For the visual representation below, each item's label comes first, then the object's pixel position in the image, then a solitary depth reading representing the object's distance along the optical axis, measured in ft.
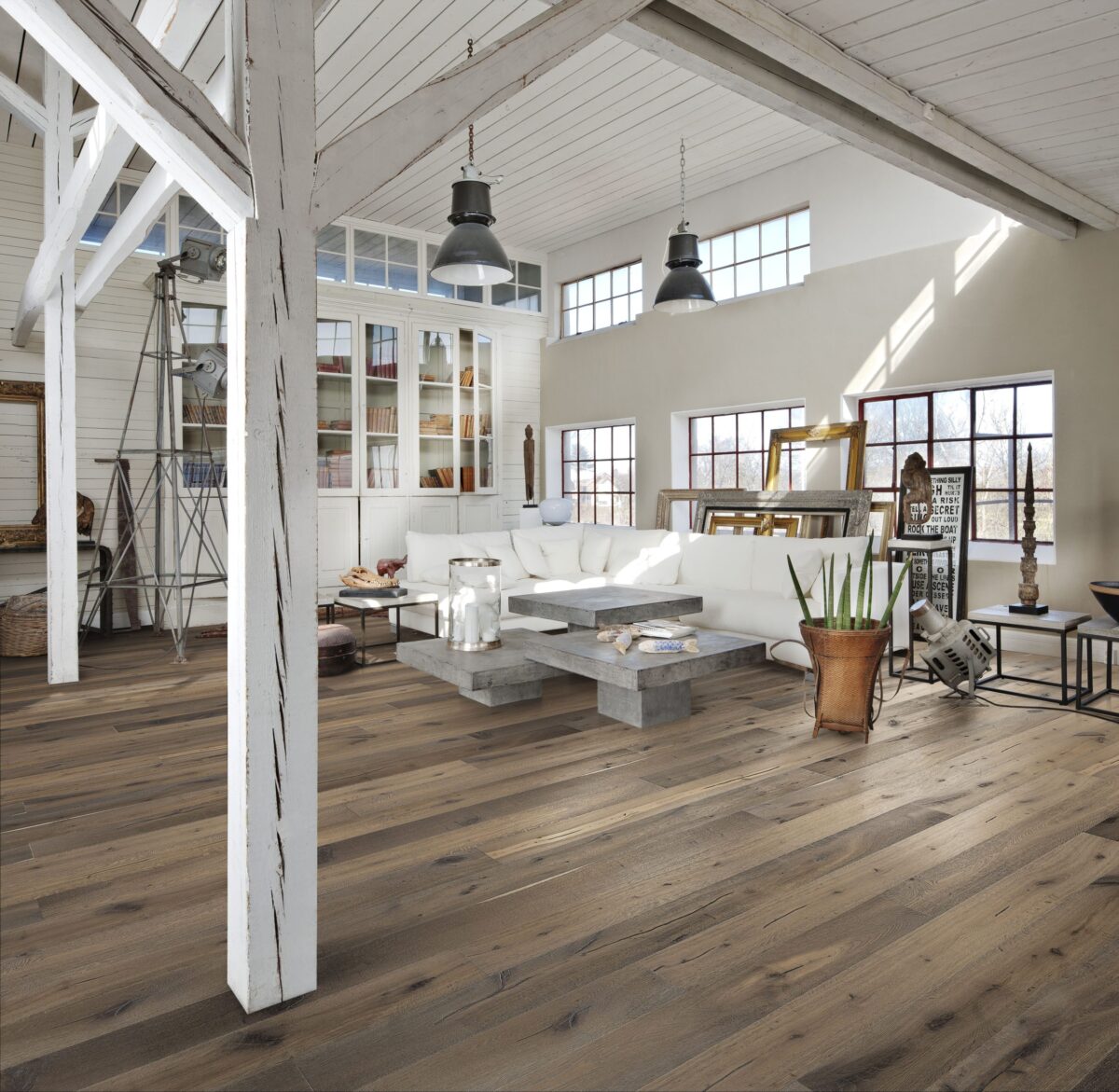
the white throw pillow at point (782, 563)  16.26
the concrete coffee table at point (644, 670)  11.38
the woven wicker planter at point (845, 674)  11.00
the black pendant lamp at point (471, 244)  13.69
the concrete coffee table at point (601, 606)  13.75
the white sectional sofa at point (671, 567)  16.10
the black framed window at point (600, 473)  26.30
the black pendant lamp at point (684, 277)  16.89
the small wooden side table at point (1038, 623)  12.52
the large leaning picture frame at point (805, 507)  18.26
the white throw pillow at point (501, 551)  19.70
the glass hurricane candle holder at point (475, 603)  13.39
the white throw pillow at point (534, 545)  20.15
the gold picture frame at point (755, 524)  20.06
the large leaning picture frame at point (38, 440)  19.16
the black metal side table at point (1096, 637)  11.91
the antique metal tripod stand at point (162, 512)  20.16
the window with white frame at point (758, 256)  21.08
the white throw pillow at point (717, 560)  17.87
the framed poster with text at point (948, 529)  17.53
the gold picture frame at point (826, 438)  19.13
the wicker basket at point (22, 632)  17.29
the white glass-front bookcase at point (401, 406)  24.26
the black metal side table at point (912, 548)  15.16
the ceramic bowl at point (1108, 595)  12.33
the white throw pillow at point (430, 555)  18.84
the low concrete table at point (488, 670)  11.94
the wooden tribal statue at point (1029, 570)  13.46
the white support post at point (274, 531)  5.19
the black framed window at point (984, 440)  17.16
